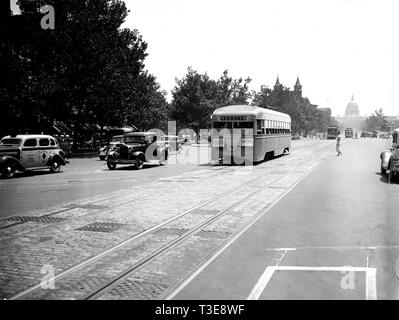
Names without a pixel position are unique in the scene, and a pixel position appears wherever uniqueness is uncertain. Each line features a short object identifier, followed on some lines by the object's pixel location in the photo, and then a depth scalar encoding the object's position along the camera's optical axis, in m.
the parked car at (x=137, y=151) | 21.81
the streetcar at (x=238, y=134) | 22.91
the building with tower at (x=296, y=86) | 95.78
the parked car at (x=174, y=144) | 39.89
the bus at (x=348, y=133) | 106.94
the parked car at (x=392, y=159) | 15.72
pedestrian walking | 32.39
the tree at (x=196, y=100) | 59.56
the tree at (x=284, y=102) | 95.25
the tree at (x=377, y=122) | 159.50
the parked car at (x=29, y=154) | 17.83
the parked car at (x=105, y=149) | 29.42
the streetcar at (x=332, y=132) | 88.06
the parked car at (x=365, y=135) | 122.18
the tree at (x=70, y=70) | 31.27
